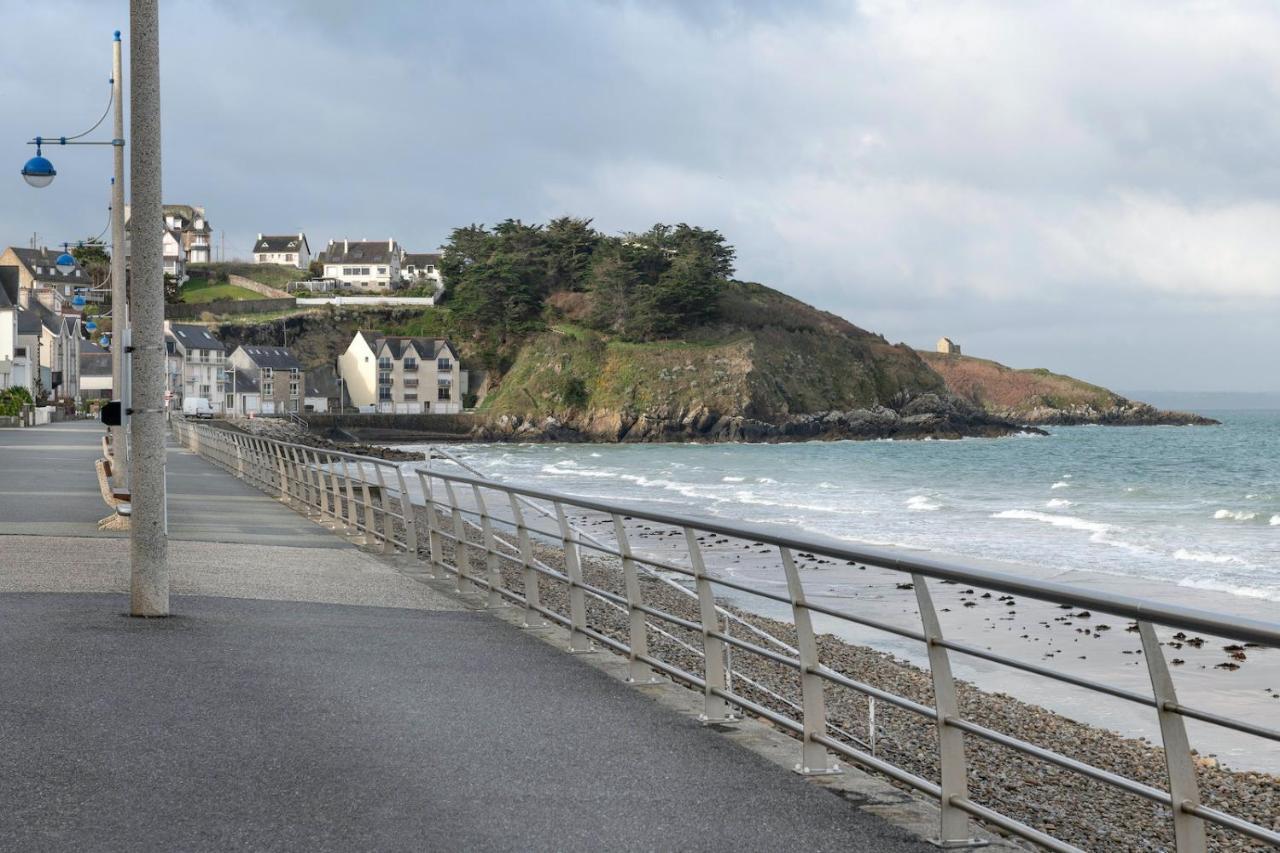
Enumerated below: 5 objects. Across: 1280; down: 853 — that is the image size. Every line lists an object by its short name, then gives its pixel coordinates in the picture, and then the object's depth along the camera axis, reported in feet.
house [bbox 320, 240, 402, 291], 587.68
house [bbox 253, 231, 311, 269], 640.17
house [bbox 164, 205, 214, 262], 606.14
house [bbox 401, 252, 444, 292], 610.65
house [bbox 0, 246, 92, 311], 547.90
